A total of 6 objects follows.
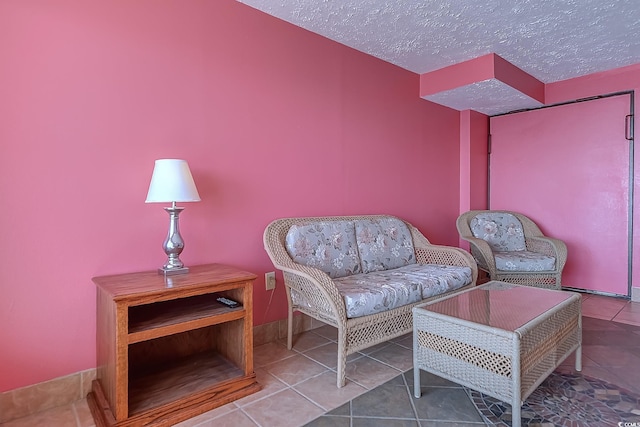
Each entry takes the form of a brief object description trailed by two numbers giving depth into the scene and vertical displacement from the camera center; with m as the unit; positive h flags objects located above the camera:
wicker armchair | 3.14 -0.37
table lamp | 1.72 +0.08
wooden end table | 1.47 -0.71
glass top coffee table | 1.43 -0.57
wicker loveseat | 1.91 -0.42
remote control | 1.84 -0.48
